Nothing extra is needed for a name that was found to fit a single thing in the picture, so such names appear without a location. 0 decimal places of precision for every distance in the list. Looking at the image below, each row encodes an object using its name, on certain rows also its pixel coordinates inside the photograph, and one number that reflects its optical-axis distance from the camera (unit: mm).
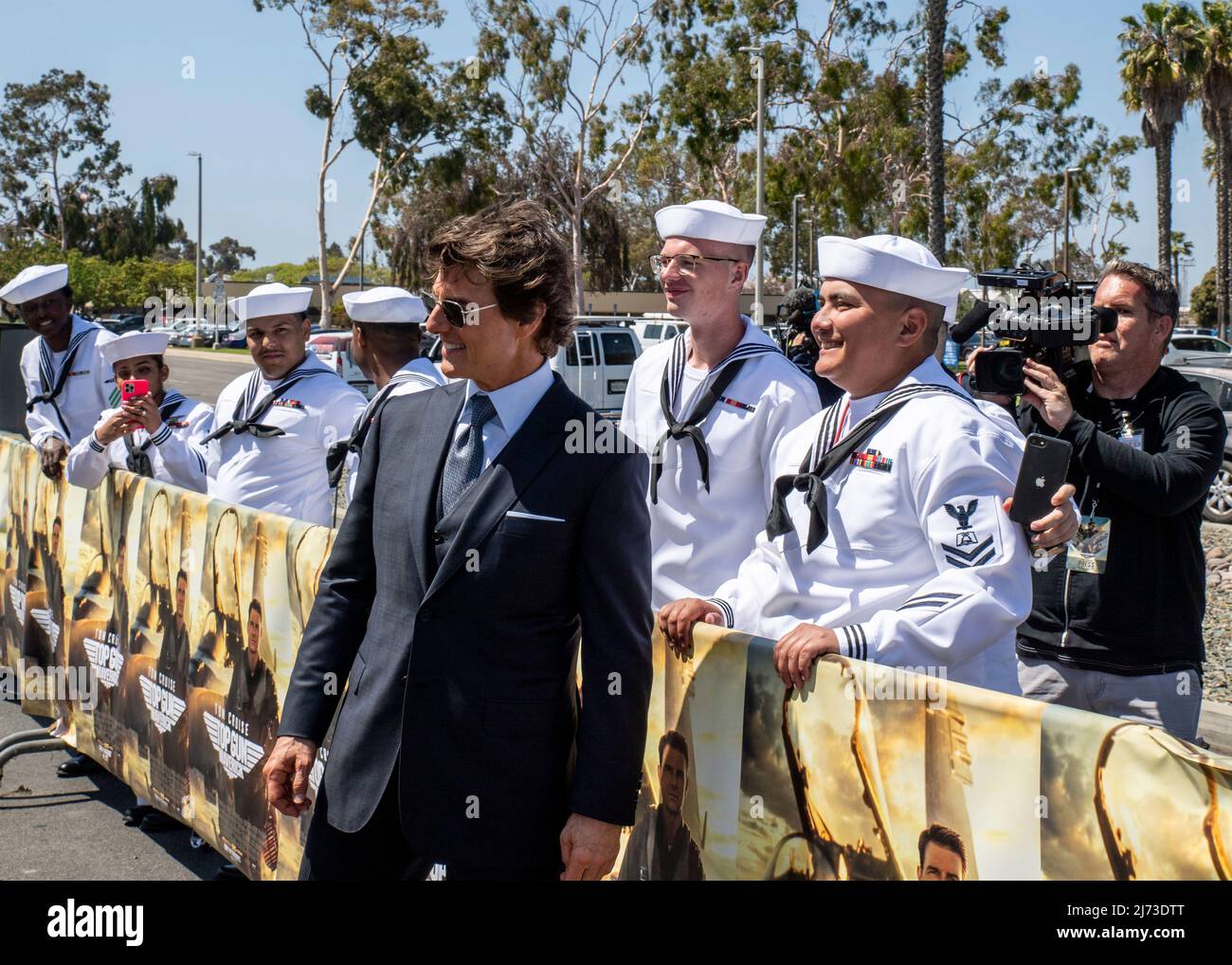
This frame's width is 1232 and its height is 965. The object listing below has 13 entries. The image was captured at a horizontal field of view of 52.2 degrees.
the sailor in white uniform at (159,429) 6000
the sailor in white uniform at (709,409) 3971
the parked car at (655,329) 30484
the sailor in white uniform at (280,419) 5566
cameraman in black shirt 3455
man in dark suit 2465
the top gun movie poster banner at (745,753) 1933
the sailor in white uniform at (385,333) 5238
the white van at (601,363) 23172
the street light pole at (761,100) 32562
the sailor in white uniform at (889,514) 2527
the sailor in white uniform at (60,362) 7031
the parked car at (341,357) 25312
